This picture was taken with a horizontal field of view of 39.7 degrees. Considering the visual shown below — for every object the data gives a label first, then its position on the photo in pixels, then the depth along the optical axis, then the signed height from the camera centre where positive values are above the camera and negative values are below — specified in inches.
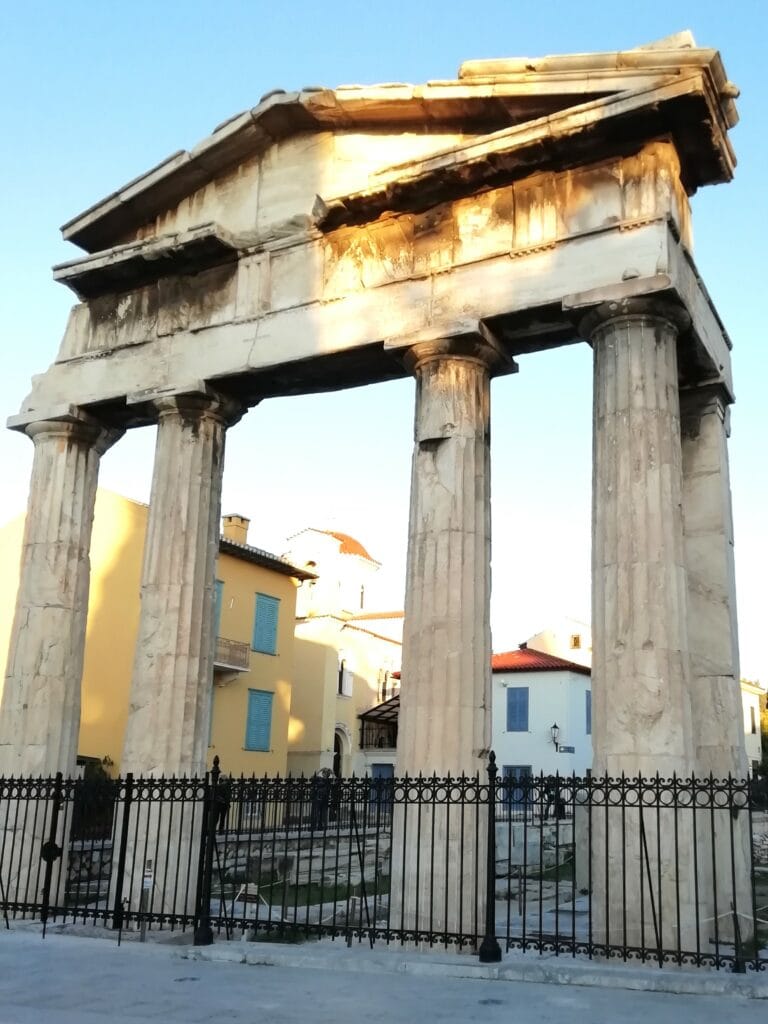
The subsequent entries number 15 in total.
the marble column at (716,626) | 442.0 +85.2
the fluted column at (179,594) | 500.1 +97.7
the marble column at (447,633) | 405.7 +70.9
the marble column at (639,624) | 369.4 +70.3
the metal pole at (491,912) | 365.4 -33.1
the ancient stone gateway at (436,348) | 422.0 +207.8
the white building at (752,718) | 2127.2 +214.2
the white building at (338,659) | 1608.0 +237.3
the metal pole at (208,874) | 409.1 -27.0
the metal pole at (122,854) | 438.1 -22.0
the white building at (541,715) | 1657.2 +151.5
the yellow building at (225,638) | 1053.2 +176.3
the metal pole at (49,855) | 447.2 -23.3
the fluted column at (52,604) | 531.2 +96.5
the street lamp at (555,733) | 1643.7 +122.3
